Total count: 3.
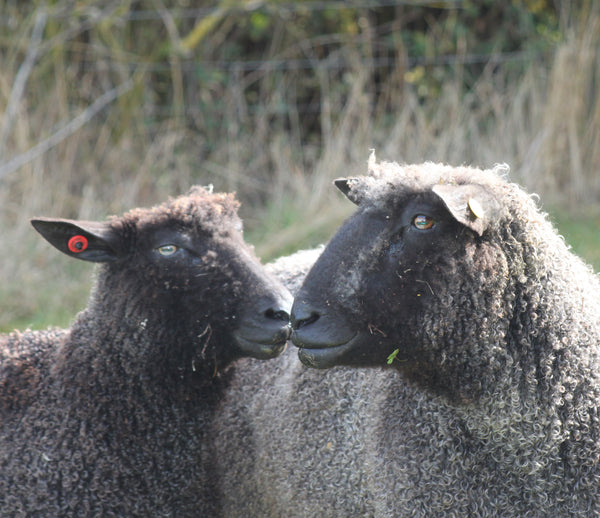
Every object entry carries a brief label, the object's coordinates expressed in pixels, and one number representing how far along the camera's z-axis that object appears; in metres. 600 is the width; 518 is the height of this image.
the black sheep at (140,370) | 7.52
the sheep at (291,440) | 7.29
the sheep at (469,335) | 5.95
